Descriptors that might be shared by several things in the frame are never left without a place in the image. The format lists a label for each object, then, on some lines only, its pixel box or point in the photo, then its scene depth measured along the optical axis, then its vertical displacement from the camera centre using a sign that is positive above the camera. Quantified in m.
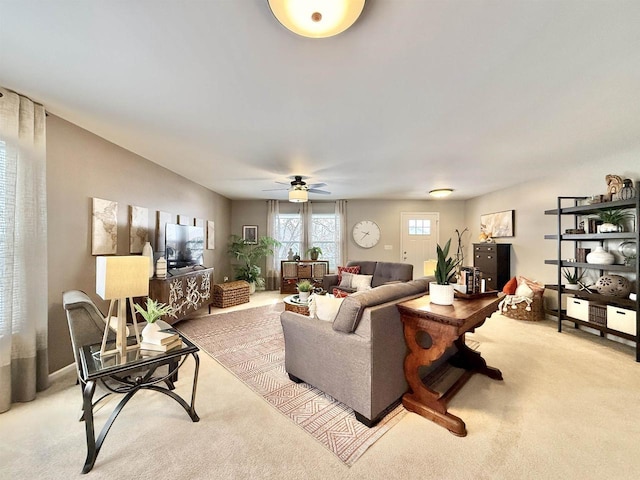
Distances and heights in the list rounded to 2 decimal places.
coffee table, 3.77 -0.96
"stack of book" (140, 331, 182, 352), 1.81 -0.72
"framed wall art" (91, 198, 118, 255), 2.77 +0.15
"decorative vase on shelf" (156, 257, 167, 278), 3.45 -0.38
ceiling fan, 4.25 +0.99
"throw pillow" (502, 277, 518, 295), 4.59 -0.82
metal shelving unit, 2.84 -0.29
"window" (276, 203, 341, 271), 7.02 +0.21
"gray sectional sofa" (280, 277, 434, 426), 1.78 -0.83
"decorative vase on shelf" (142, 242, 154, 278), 3.30 -0.14
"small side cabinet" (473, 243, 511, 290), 5.03 -0.47
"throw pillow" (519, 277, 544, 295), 4.22 -0.75
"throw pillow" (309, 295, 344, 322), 2.15 -0.56
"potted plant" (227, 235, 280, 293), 6.28 -0.36
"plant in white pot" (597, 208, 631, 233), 3.21 +0.26
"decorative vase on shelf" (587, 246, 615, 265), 3.23 -0.20
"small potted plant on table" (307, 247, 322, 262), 6.45 -0.31
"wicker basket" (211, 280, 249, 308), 4.96 -1.06
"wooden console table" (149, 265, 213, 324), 3.36 -0.70
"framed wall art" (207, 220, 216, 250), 5.57 +0.12
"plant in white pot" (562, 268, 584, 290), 3.75 -0.56
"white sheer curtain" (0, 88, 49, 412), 1.94 -0.08
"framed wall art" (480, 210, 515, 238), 5.08 +0.36
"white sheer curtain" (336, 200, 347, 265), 6.88 +0.34
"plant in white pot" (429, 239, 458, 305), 1.96 -0.34
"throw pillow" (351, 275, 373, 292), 4.85 -0.78
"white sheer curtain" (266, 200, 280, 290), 6.87 -0.44
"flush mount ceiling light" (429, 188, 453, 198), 5.18 +1.00
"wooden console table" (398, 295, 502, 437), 1.71 -0.67
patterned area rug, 1.69 -1.28
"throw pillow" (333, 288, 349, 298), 4.19 -0.89
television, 3.71 -0.08
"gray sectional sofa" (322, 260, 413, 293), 4.89 -0.64
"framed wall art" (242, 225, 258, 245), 6.94 +0.23
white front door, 6.88 +0.10
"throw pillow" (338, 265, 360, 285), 5.34 -0.61
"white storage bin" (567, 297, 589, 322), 3.40 -0.91
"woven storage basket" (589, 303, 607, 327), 3.19 -0.92
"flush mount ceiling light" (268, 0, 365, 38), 1.16 +1.05
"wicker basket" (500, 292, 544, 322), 4.18 -1.13
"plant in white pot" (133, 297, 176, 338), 1.86 -0.56
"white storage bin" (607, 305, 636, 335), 2.89 -0.91
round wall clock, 6.93 +0.18
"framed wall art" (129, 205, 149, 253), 3.31 +0.17
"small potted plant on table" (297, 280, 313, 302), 3.94 -0.78
